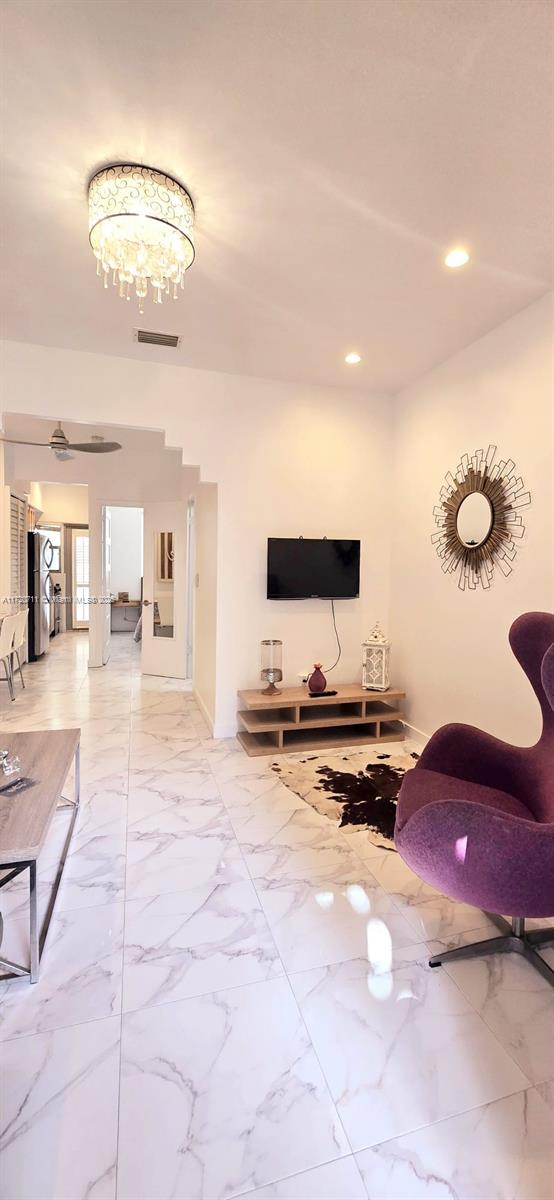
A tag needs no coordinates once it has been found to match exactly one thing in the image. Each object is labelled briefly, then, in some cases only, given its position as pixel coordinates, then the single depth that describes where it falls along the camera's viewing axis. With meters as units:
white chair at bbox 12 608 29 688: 4.93
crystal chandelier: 1.83
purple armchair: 1.40
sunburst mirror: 2.88
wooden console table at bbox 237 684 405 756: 3.62
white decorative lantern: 3.93
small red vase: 3.80
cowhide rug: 2.64
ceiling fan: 3.56
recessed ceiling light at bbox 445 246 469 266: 2.28
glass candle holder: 3.79
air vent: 3.12
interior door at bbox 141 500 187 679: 5.68
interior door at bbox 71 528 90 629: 6.61
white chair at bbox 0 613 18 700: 4.52
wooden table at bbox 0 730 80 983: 1.52
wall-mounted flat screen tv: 3.87
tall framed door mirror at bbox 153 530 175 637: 5.78
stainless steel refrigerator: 6.46
